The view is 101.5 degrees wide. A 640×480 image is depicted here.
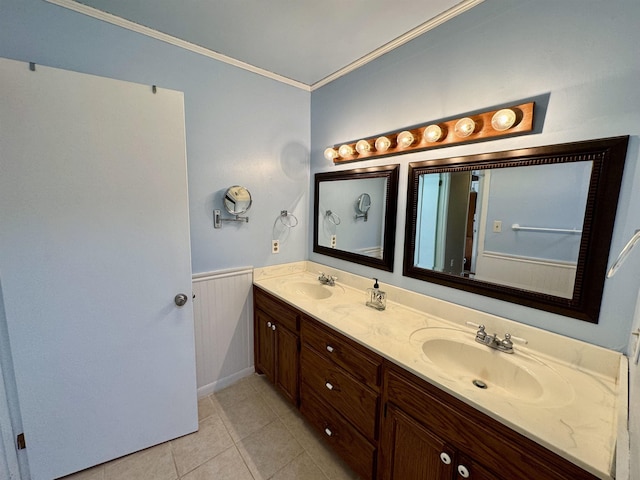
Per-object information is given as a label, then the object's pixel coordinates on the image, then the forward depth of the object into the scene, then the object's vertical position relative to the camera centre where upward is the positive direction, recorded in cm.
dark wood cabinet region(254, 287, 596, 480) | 85 -91
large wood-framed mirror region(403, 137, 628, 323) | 106 -8
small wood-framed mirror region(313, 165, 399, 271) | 182 -8
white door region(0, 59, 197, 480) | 122 -31
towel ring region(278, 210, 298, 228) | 236 -15
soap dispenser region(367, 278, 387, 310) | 168 -61
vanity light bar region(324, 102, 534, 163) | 121 +40
